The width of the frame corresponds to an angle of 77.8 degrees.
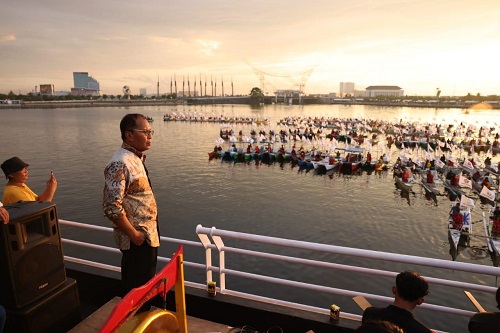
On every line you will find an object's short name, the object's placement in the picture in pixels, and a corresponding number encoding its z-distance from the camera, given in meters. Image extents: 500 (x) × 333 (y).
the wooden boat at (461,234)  17.45
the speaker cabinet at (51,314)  3.39
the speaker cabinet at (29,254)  3.18
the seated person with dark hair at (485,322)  2.86
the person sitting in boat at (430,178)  28.30
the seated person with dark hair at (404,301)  2.83
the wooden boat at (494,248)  15.98
